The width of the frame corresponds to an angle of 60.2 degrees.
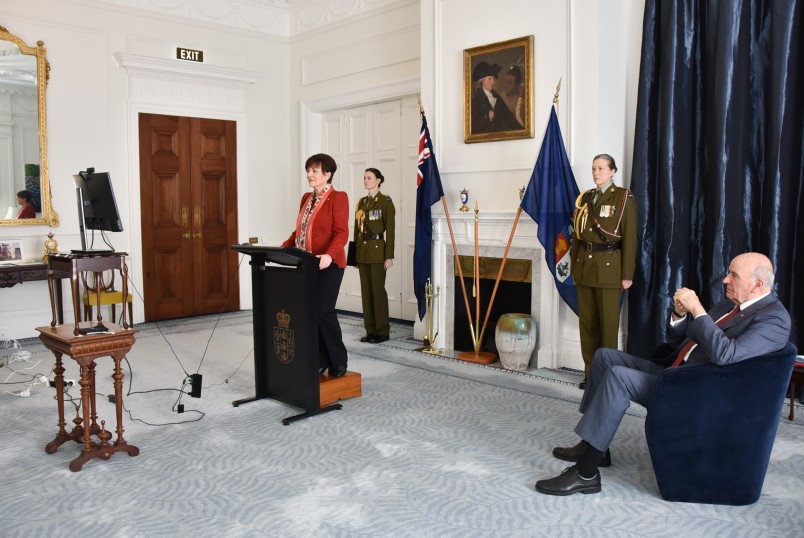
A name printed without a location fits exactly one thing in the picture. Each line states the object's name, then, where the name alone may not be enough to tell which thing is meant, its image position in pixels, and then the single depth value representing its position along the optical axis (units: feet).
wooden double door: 23.48
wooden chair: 19.88
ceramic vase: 16.76
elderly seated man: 8.55
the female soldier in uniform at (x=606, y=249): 14.78
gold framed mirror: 20.04
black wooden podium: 12.76
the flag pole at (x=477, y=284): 18.06
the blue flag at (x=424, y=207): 18.49
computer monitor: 15.49
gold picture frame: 17.17
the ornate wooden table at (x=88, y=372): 10.37
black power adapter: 13.69
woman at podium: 13.35
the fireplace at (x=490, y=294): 17.83
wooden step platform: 13.60
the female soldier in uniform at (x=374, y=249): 19.72
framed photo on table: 20.11
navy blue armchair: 8.60
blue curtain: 13.51
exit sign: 23.74
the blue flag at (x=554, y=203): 16.16
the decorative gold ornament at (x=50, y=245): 20.40
